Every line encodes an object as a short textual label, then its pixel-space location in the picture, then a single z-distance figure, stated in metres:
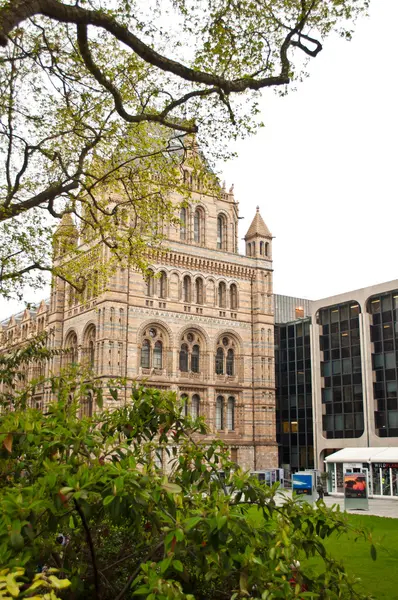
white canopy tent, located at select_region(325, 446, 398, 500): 38.34
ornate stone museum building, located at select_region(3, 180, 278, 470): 46.03
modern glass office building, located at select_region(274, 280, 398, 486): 47.59
